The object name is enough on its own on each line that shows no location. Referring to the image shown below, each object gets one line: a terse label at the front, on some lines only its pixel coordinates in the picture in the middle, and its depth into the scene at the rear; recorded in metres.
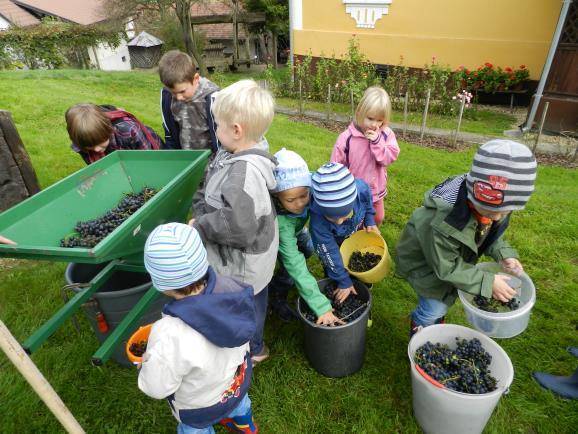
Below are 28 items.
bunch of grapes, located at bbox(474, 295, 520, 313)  2.07
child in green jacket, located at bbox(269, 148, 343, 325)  2.04
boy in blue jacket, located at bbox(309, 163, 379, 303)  2.04
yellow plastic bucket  2.71
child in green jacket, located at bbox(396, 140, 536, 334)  1.60
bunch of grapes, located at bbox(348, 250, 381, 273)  2.54
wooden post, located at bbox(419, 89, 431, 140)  6.60
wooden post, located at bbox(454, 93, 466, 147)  6.29
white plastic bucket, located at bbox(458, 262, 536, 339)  1.87
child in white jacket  1.40
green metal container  1.66
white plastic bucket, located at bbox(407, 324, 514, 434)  1.81
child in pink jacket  2.92
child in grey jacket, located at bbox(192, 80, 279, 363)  1.74
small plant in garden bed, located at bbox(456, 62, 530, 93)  8.68
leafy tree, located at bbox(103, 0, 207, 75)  16.41
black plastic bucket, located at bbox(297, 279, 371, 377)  2.19
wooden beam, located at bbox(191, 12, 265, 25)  17.62
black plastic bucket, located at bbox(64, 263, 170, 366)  2.14
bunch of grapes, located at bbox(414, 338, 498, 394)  1.91
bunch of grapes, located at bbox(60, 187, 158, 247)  2.18
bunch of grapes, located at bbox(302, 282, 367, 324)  2.29
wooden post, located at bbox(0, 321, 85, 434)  1.37
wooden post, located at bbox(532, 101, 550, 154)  5.59
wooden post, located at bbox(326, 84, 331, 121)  8.09
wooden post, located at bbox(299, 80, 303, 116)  8.75
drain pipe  6.70
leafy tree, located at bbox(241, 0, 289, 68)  16.81
